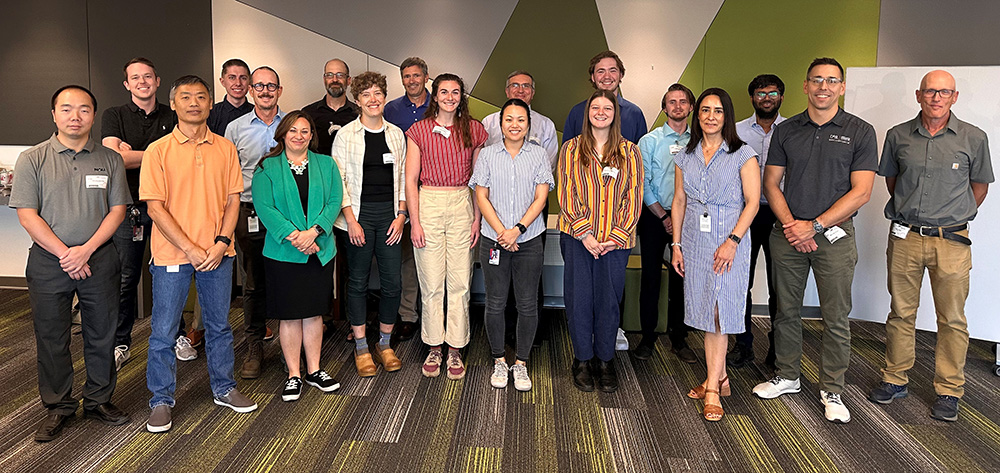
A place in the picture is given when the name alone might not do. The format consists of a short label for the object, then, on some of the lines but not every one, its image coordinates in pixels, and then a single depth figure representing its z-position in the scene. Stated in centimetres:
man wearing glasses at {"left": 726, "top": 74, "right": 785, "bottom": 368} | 394
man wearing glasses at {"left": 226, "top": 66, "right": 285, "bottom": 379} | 376
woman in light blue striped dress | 319
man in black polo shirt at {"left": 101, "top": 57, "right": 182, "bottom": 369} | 366
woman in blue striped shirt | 347
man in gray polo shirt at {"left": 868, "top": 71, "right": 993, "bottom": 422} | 327
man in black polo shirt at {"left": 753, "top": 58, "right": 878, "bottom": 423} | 326
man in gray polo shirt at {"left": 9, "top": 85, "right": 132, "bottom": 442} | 282
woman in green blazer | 327
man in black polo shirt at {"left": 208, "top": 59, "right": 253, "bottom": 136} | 407
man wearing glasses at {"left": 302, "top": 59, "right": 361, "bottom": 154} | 447
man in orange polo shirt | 294
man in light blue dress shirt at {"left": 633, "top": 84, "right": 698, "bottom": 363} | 398
